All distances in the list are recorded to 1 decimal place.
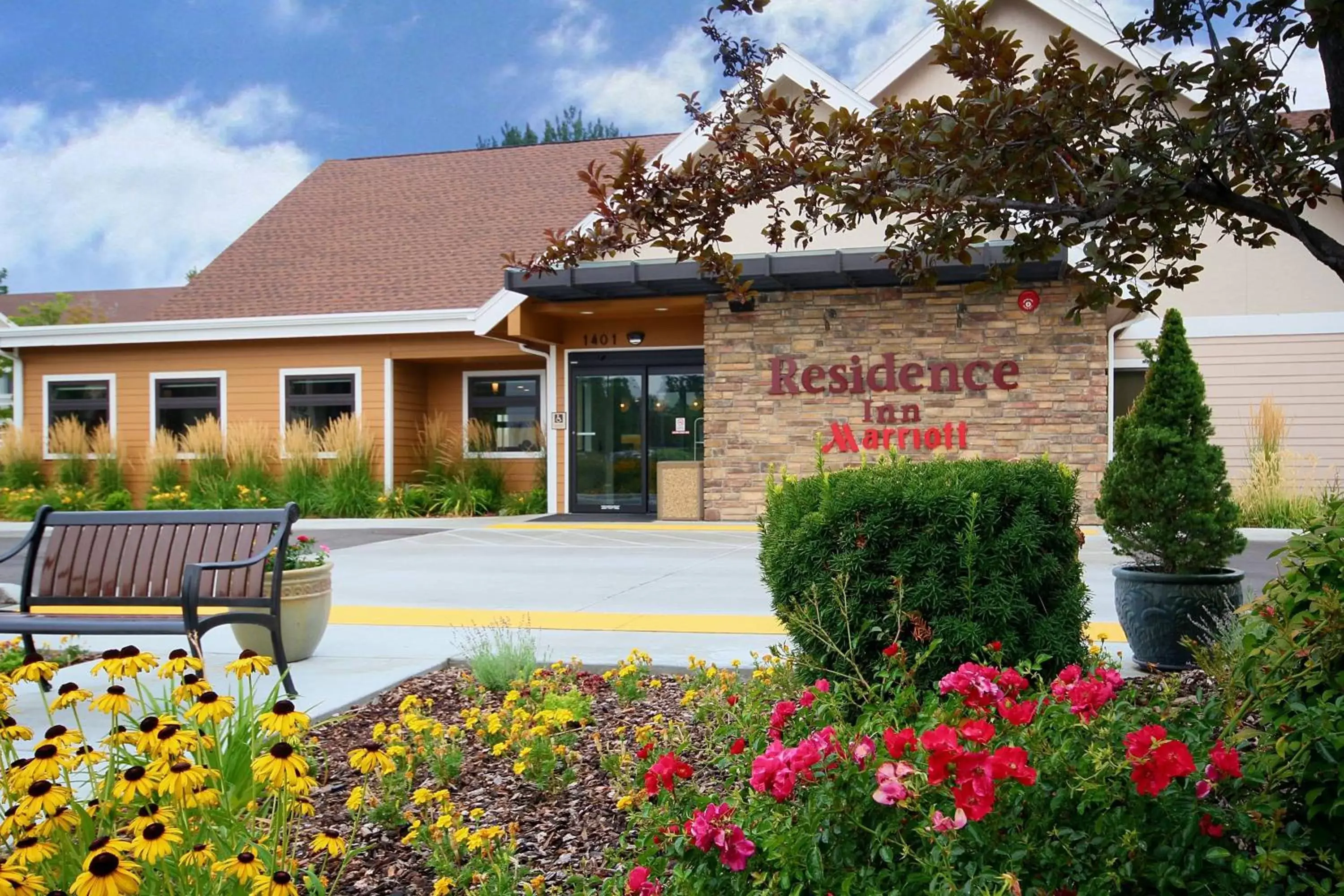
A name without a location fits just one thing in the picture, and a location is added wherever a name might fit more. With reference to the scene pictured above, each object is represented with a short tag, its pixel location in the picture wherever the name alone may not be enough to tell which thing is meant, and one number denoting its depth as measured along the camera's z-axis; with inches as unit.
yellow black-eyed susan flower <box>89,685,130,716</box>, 98.4
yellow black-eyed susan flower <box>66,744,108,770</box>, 92.5
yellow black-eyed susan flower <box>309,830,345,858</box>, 86.6
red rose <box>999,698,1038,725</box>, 94.6
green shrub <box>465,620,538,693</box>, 192.4
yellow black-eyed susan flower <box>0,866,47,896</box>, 69.6
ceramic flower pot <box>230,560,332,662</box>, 227.3
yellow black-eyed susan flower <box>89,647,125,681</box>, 106.0
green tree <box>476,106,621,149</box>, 1790.1
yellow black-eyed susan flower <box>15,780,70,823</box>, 80.4
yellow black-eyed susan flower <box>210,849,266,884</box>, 79.0
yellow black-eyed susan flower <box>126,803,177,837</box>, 79.6
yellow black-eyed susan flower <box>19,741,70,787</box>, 86.4
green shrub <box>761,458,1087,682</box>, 152.9
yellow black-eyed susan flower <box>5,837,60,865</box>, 75.2
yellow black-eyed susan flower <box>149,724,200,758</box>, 89.3
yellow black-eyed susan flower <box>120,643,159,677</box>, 106.9
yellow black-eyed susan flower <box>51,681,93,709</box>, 101.3
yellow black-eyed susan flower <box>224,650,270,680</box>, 109.1
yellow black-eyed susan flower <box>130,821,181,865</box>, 75.5
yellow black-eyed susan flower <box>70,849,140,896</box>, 69.9
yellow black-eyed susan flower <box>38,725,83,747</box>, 92.0
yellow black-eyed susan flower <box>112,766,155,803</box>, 81.7
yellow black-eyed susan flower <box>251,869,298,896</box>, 77.1
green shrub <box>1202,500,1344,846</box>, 81.2
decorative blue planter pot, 201.5
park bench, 204.7
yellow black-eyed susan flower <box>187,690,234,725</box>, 97.6
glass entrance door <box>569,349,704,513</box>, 662.5
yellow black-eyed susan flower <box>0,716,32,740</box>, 96.3
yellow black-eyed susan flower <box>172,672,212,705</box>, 100.6
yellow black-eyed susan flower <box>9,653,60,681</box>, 108.7
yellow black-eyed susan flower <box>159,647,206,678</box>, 107.3
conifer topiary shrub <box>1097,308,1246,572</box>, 205.2
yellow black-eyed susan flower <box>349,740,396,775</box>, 97.6
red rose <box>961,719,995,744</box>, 84.9
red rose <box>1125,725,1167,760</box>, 84.8
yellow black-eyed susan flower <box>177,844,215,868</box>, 81.0
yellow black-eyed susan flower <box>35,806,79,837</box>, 82.9
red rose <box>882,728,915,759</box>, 87.2
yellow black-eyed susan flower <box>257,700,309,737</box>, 92.7
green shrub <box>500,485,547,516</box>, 697.6
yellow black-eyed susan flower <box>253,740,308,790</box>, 85.1
